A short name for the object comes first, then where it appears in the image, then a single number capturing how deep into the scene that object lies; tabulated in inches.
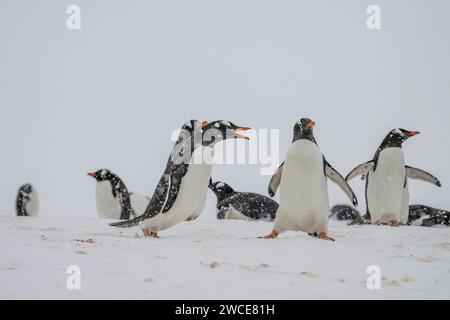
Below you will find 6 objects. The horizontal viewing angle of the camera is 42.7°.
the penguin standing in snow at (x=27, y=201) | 564.4
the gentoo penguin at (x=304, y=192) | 245.3
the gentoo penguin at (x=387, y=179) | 345.1
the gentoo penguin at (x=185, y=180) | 238.4
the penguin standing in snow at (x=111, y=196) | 433.7
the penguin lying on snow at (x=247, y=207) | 414.0
